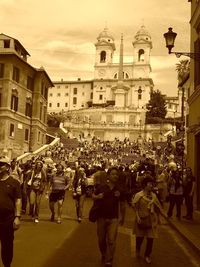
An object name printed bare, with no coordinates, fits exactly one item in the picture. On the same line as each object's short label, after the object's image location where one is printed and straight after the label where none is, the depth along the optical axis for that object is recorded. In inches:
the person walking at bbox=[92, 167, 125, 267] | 320.9
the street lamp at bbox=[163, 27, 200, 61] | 535.8
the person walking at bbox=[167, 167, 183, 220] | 617.3
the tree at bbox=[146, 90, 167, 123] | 3932.1
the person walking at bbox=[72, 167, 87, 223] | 569.8
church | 3764.8
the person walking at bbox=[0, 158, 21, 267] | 263.9
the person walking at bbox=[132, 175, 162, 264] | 339.9
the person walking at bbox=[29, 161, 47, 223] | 543.8
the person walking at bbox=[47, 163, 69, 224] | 537.3
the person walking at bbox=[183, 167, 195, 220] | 616.7
